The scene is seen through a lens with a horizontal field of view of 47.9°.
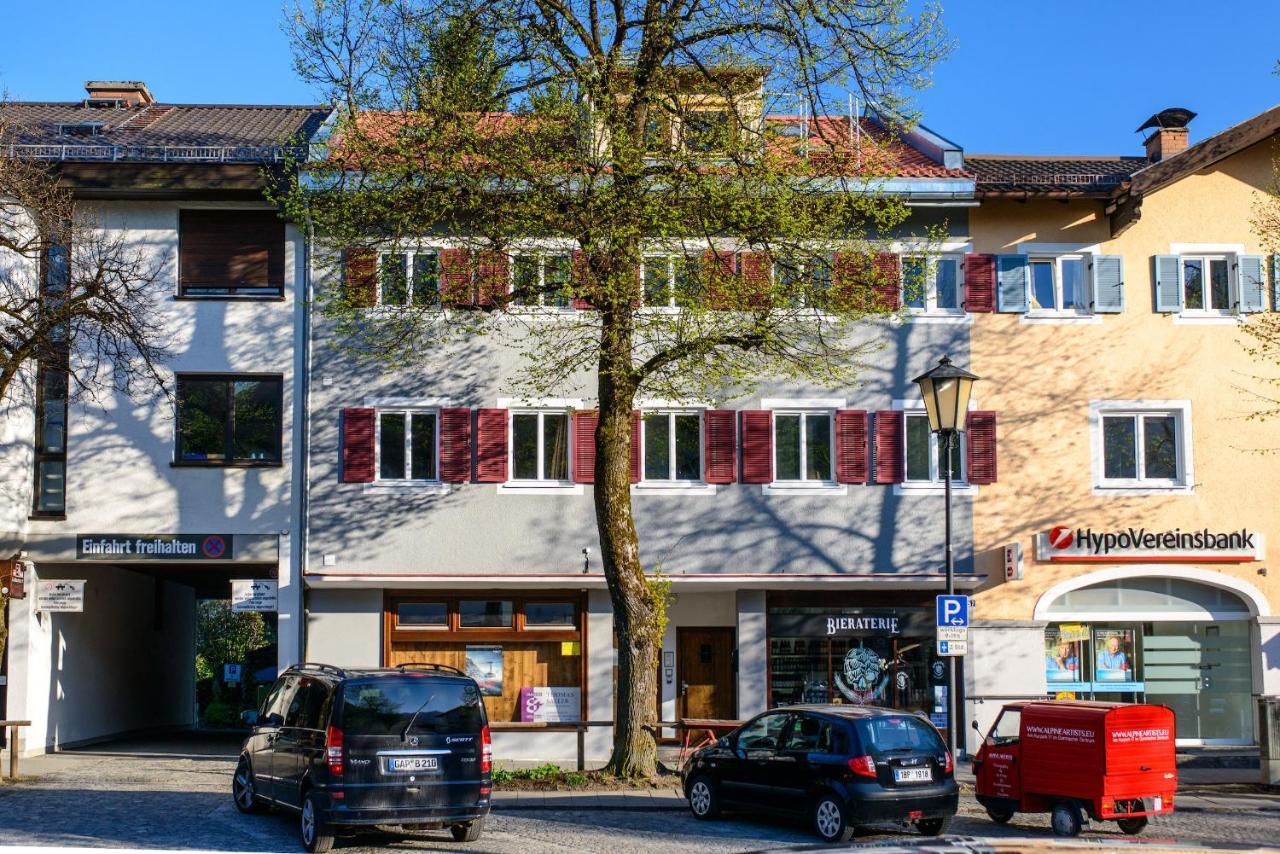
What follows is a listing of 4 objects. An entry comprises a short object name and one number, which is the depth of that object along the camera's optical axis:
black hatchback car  14.95
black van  13.65
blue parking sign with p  17.97
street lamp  17.83
